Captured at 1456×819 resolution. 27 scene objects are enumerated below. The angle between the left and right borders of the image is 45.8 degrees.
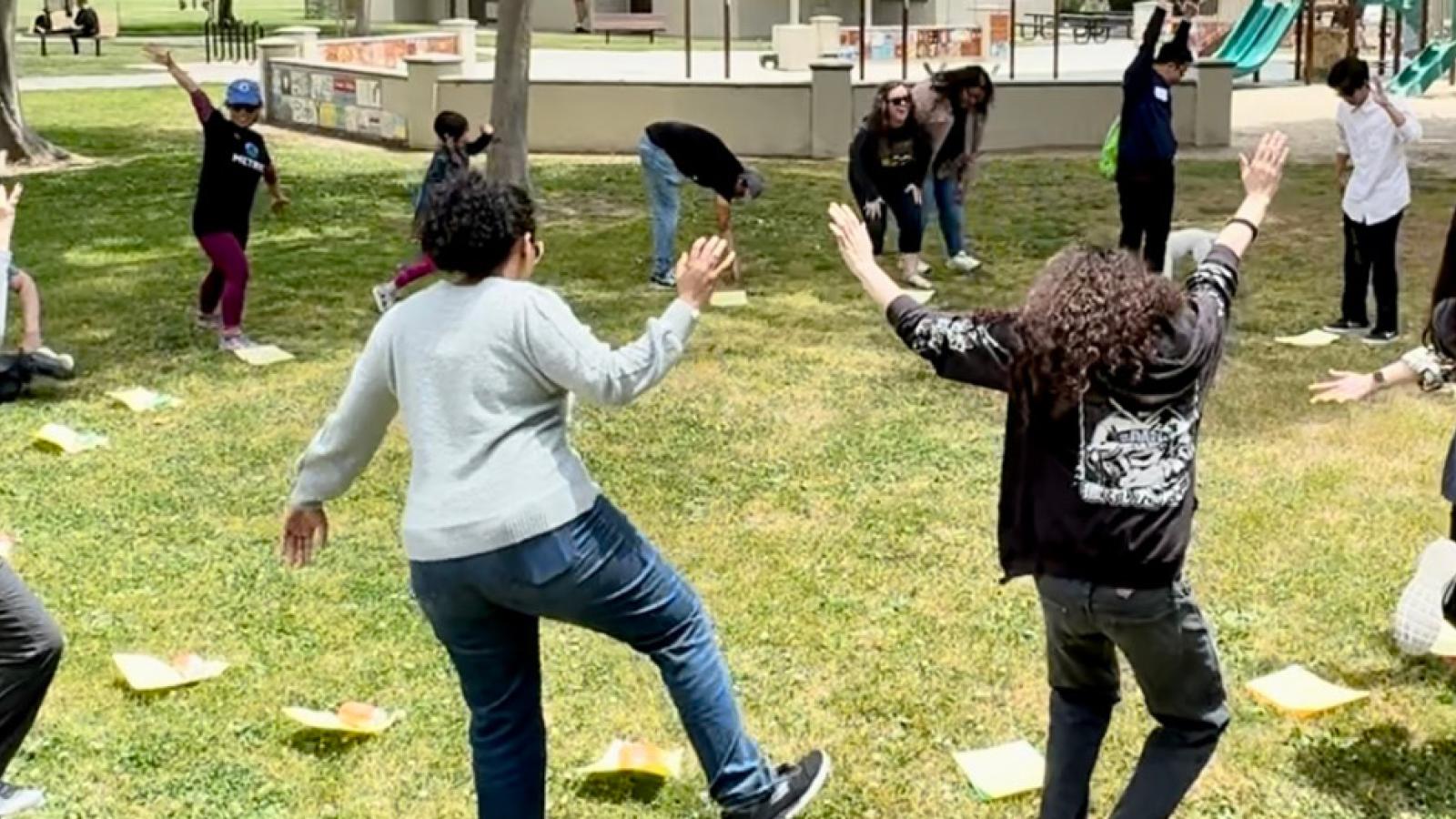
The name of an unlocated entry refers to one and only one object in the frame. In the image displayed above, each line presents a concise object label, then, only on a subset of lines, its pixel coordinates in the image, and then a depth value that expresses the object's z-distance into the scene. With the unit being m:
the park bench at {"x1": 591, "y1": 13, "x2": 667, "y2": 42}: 47.69
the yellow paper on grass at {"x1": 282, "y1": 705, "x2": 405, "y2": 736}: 4.74
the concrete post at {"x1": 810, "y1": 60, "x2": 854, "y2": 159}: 18.75
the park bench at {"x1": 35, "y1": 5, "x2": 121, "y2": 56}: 39.62
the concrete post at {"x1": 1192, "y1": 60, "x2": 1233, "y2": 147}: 19.25
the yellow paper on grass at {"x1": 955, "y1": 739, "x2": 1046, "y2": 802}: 4.38
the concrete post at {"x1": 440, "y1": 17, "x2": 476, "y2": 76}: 30.22
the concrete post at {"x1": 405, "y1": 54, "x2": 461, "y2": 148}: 19.36
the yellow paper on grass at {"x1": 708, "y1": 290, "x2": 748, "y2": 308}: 10.85
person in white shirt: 8.93
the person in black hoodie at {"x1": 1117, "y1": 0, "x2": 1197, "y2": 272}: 10.06
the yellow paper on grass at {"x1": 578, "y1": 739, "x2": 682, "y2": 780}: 4.46
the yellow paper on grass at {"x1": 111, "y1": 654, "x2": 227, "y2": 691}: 5.09
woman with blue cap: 9.15
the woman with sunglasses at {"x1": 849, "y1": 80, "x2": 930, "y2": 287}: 10.66
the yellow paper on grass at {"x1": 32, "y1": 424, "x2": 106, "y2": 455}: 7.68
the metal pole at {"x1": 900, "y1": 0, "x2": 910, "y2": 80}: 26.03
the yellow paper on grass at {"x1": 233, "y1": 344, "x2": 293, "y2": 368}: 9.34
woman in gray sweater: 3.44
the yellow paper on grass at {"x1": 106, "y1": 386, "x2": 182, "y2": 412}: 8.41
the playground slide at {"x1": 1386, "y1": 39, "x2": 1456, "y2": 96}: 26.36
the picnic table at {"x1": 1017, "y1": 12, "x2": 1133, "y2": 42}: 44.78
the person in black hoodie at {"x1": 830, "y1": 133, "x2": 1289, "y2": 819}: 3.28
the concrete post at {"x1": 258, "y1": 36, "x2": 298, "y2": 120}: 22.53
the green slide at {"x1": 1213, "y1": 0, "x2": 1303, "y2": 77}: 29.22
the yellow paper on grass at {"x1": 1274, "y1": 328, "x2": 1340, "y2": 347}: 9.42
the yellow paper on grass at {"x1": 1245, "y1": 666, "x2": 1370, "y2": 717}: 4.78
